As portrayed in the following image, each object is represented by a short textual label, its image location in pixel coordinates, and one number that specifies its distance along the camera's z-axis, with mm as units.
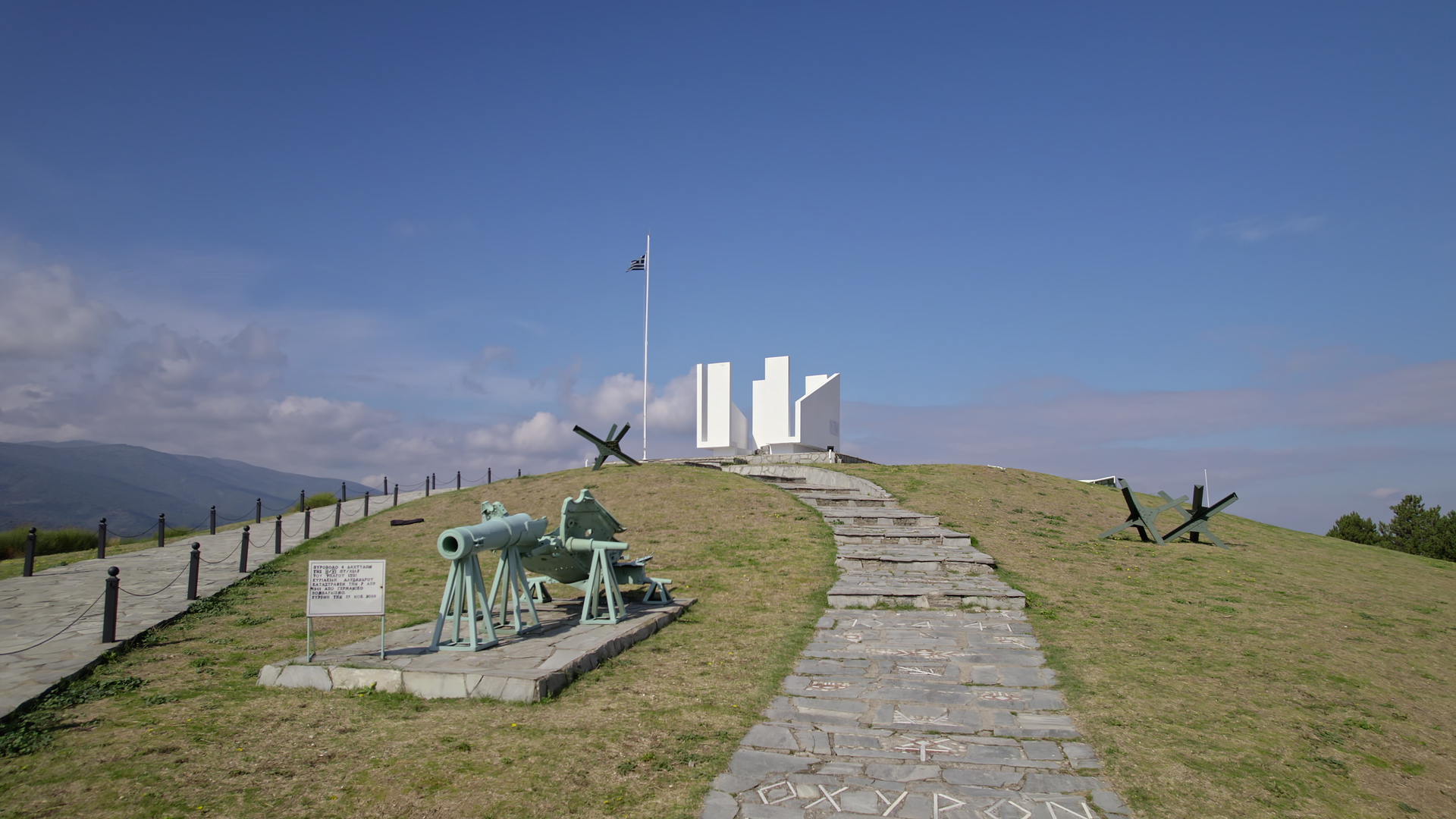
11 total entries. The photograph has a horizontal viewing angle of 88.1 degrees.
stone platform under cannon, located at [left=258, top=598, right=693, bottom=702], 5762
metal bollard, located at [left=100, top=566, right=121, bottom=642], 7914
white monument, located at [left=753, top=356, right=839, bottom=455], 30688
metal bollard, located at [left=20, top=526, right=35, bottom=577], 12516
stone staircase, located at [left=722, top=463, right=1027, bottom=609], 9859
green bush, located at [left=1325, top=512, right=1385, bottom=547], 24203
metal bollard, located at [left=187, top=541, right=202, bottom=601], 10305
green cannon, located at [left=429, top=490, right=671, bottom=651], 6820
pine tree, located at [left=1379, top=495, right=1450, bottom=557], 23875
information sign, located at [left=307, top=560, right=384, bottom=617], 6496
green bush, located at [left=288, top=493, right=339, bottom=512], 25538
